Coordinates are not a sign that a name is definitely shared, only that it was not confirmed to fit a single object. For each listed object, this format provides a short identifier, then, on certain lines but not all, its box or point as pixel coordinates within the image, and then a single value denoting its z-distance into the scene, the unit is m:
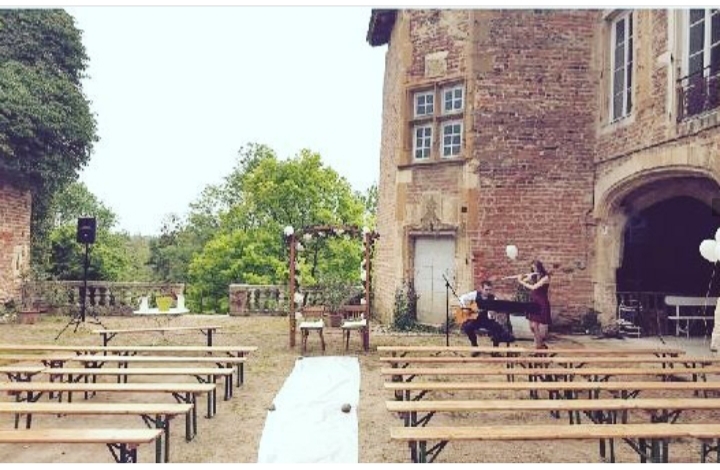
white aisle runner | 4.80
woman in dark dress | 8.29
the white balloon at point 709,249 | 7.71
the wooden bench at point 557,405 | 4.36
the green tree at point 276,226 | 25.81
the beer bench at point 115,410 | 4.17
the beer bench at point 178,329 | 8.95
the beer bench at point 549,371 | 5.58
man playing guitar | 8.62
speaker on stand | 12.78
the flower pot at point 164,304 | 11.59
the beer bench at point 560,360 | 6.24
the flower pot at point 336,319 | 12.13
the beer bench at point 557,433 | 3.75
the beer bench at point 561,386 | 5.11
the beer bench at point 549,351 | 6.98
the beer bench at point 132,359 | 6.23
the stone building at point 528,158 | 11.15
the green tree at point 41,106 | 13.55
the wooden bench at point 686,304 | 11.30
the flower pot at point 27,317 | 12.98
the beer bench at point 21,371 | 5.49
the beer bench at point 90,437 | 3.63
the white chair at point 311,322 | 9.58
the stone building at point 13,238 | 13.89
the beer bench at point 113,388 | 4.91
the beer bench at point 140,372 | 5.55
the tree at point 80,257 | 19.05
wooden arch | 9.83
